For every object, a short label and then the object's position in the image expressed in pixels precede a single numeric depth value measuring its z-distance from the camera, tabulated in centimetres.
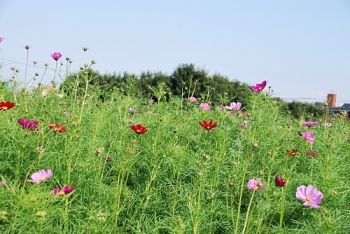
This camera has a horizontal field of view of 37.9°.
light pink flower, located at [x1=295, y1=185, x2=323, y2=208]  221
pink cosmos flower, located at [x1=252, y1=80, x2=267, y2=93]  298
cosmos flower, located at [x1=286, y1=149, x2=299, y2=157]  244
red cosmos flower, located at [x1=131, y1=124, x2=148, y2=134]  241
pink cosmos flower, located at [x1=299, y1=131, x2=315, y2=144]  276
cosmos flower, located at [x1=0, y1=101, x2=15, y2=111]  229
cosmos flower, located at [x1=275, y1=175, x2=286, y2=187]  195
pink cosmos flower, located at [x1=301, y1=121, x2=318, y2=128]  336
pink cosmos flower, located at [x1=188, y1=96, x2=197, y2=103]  408
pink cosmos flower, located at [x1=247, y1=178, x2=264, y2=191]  206
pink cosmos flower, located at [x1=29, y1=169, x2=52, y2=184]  186
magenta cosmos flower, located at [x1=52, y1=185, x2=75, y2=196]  170
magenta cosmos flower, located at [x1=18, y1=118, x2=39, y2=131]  217
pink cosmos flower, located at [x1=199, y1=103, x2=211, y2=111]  358
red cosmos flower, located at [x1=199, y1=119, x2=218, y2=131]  265
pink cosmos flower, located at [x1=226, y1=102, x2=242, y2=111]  365
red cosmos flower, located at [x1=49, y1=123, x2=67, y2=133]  221
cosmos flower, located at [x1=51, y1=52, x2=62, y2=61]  327
